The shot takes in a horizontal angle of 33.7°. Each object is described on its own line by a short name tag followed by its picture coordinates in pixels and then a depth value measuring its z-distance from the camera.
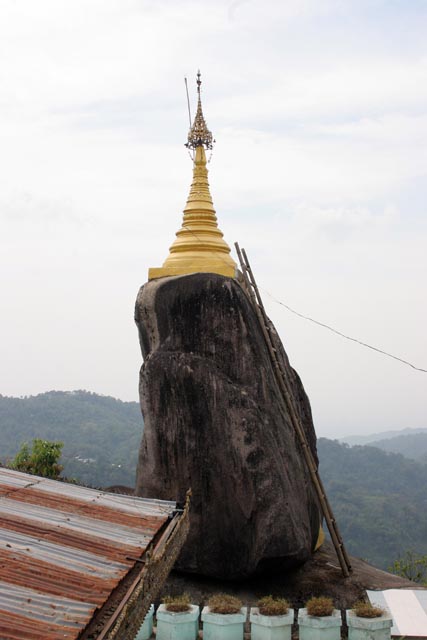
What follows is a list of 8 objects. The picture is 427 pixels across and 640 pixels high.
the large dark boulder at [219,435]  13.03
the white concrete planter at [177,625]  11.02
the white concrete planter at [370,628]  10.96
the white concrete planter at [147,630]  11.11
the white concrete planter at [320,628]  11.06
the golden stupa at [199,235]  15.21
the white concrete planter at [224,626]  10.94
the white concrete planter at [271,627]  10.98
